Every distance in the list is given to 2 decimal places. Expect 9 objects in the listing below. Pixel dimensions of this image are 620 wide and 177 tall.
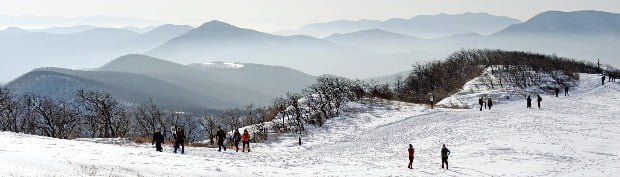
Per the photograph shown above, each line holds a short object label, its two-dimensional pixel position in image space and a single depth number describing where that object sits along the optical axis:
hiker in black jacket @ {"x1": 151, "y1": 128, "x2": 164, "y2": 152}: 30.02
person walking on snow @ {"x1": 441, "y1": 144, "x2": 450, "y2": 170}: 28.94
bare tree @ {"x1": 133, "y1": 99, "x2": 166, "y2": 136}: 71.75
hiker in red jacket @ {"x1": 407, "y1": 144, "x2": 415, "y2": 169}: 28.91
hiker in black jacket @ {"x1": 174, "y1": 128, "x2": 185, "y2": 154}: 30.48
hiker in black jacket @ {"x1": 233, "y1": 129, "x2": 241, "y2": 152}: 33.22
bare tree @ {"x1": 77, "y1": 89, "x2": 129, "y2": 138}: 61.51
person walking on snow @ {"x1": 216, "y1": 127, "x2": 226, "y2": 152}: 32.78
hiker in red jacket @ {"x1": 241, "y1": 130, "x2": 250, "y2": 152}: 33.21
